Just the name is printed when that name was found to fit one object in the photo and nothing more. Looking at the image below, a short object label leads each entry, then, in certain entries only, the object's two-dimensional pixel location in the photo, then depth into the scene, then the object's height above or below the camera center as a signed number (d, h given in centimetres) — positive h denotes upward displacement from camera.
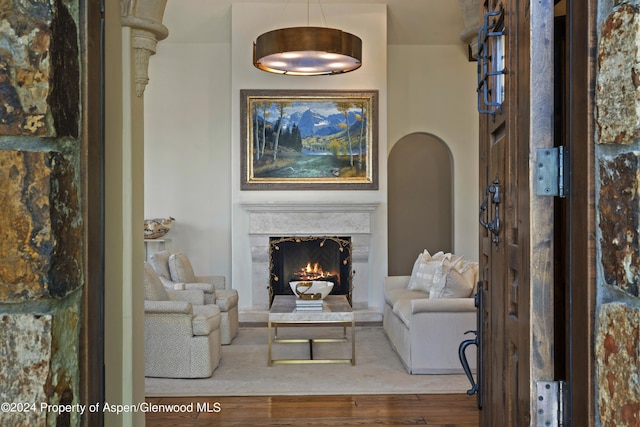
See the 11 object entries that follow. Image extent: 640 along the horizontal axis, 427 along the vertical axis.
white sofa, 561 -86
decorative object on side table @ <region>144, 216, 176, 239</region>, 888 -8
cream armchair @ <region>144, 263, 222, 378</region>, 551 -94
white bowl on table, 643 -65
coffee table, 597 -85
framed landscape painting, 884 +104
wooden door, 161 +1
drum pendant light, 596 +152
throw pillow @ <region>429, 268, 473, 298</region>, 576 -55
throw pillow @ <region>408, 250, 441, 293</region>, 718 -56
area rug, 525 -127
